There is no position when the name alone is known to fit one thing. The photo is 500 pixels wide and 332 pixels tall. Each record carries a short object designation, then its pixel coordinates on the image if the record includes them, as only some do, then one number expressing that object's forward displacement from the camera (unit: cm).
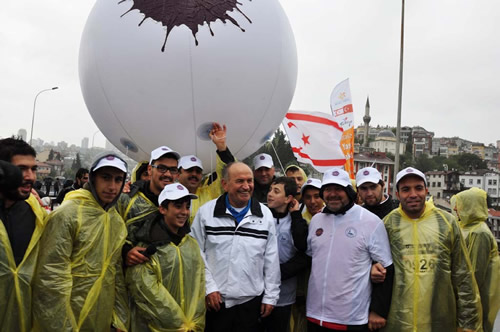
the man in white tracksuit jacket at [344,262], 311
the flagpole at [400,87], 1452
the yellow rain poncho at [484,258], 397
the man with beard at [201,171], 343
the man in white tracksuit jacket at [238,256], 311
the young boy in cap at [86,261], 256
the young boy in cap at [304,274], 372
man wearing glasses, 307
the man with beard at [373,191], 368
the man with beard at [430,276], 313
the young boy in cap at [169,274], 284
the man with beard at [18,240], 245
